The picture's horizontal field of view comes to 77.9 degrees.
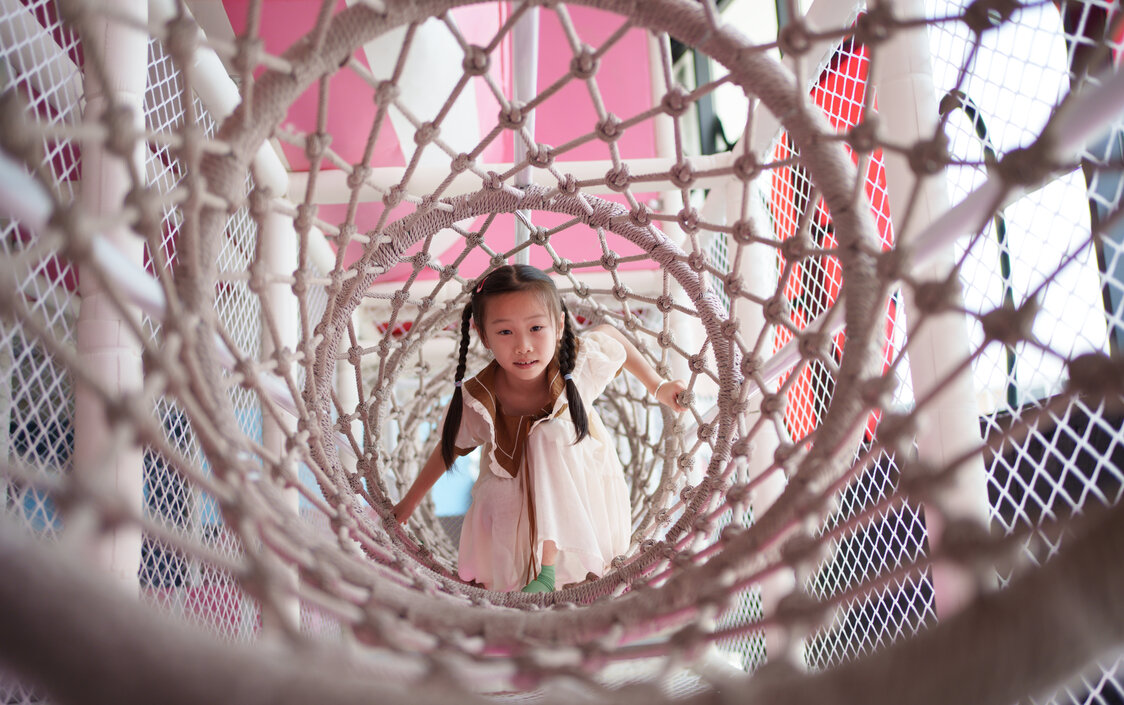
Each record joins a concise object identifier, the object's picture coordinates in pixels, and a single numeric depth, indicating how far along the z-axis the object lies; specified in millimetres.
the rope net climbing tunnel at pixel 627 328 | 299
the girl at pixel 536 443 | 1176
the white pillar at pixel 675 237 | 1625
